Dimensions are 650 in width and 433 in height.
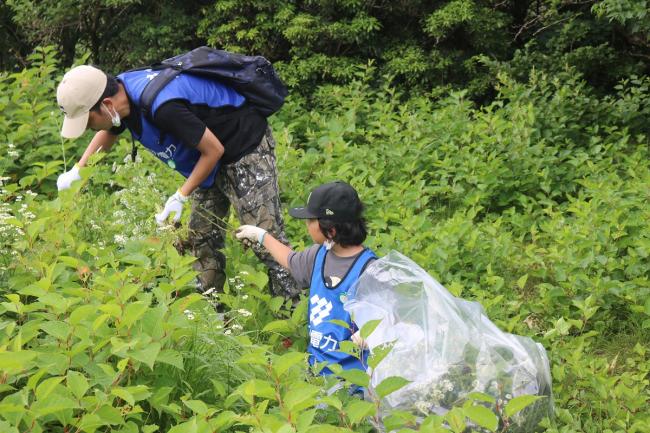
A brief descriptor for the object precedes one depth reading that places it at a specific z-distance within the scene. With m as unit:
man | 3.67
